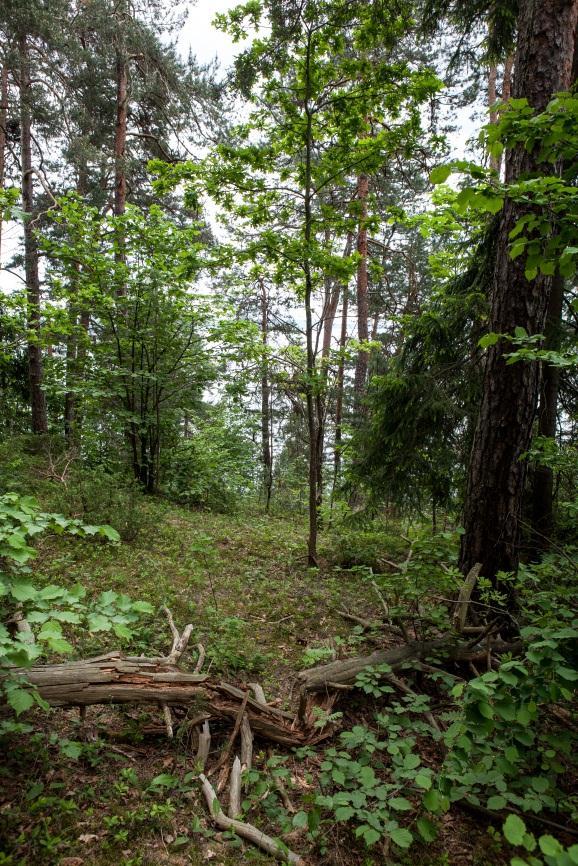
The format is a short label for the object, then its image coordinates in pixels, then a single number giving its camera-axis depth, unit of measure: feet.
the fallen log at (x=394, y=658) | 10.97
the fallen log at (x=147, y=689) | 8.64
